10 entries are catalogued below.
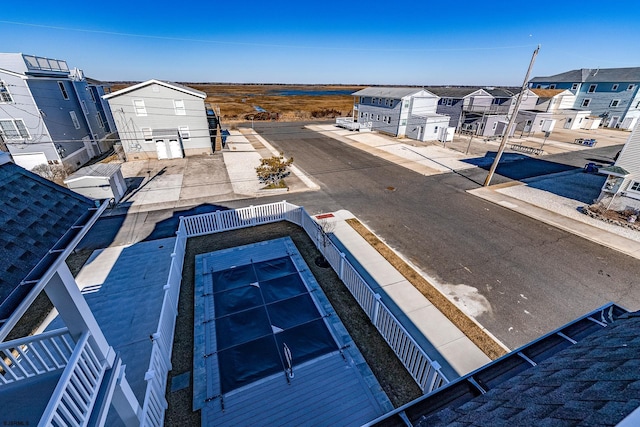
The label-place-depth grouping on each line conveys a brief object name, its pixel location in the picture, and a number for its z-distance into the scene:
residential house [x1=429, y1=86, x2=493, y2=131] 36.25
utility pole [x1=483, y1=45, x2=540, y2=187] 14.71
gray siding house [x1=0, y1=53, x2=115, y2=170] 19.47
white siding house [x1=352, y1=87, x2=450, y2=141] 34.03
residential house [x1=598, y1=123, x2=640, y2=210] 14.81
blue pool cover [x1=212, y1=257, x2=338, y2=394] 7.30
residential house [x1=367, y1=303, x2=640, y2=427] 2.26
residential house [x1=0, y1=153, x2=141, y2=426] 3.15
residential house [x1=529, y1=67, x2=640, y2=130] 41.22
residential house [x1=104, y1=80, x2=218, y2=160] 23.94
